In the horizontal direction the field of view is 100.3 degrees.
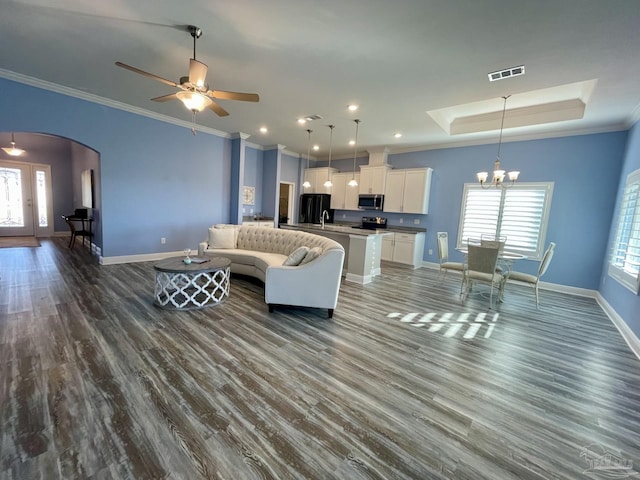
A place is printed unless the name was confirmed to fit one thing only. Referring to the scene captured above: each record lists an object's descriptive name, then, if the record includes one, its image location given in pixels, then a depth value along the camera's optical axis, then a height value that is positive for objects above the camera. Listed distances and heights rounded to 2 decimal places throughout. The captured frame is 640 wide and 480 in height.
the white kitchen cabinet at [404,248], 6.68 -0.82
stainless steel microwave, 7.40 +0.33
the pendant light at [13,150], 7.00 +1.09
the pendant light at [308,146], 6.09 +1.79
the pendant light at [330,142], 5.67 +1.78
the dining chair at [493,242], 4.63 -0.39
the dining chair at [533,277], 4.18 -0.88
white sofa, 3.41 -0.84
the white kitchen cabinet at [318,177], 8.33 +1.05
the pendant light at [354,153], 6.01 +1.73
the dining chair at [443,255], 5.05 -0.71
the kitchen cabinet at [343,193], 7.99 +0.58
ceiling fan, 2.64 +1.20
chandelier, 4.52 +0.82
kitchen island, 5.05 -0.72
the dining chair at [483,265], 4.07 -0.70
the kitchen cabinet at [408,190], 6.69 +0.67
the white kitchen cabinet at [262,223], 7.41 -0.46
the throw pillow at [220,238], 5.12 -0.64
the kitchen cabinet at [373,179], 7.28 +0.96
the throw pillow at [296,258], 3.74 -0.68
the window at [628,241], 3.40 -0.15
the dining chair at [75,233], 6.47 -0.91
